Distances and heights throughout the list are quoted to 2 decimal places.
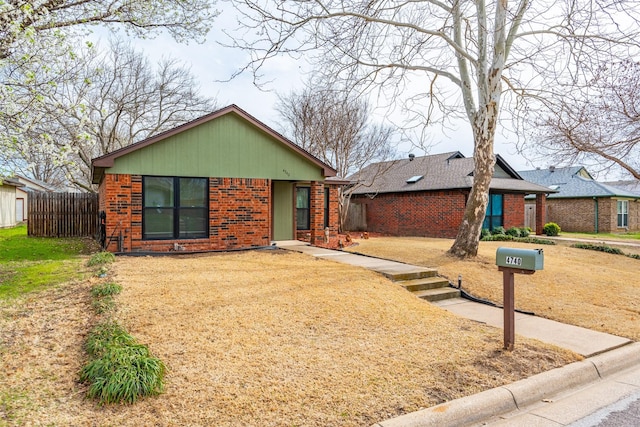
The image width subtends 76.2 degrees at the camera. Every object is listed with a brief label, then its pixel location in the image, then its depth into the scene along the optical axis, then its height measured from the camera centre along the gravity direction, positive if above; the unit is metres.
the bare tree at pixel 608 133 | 13.99 +3.13
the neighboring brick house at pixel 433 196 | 18.84 +0.98
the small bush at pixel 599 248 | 13.93 -1.16
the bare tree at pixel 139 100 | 20.98 +6.24
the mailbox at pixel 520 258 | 4.23 -0.46
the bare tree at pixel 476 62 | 9.30 +3.95
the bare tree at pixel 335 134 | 20.05 +4.21
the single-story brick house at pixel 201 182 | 10.62 +0.93
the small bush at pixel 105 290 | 5.95 -1.12
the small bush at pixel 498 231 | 18.73 -0.73
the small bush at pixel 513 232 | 18.81 -0.78
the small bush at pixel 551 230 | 21.36 -0.78
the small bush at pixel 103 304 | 5.19 -1.18
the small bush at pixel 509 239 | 16.98 -1.02
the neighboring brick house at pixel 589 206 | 25.22 +0.58
